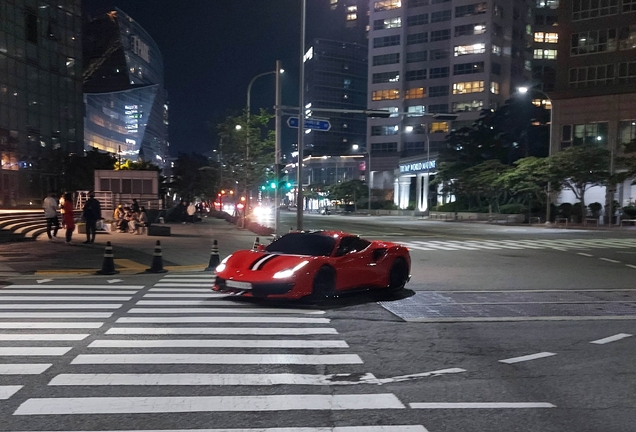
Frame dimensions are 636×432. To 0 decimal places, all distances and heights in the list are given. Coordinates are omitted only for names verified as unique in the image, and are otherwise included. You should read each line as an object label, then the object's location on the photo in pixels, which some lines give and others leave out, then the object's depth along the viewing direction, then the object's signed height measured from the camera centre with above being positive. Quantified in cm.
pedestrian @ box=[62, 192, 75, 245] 2073 -98
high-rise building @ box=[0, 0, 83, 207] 4853 +903
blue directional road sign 2378 +298
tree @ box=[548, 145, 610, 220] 4825 +282
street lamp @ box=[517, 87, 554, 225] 5125 -71
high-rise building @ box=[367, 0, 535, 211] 9206 +2192
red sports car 1035 -143
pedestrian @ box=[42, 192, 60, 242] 2171 -90
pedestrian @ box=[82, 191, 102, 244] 2102 -95
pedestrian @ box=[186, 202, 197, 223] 4415 -175
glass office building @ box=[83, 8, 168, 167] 10350 +2114
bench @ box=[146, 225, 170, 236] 2753 -191
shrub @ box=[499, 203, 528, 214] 5961 -124
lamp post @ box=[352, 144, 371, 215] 10040 +511
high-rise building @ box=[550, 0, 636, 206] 5844 +1287
